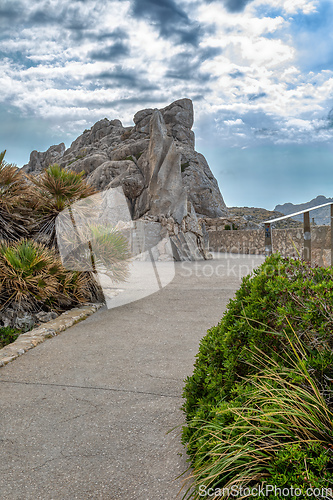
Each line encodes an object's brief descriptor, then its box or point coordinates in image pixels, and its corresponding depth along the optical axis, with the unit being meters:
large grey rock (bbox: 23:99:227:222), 16.08
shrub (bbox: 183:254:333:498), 1.82
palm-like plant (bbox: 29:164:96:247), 6.61
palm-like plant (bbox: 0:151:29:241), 6.38
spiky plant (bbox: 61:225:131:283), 6.48
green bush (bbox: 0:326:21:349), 5.18
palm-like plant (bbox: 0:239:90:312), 5.45
